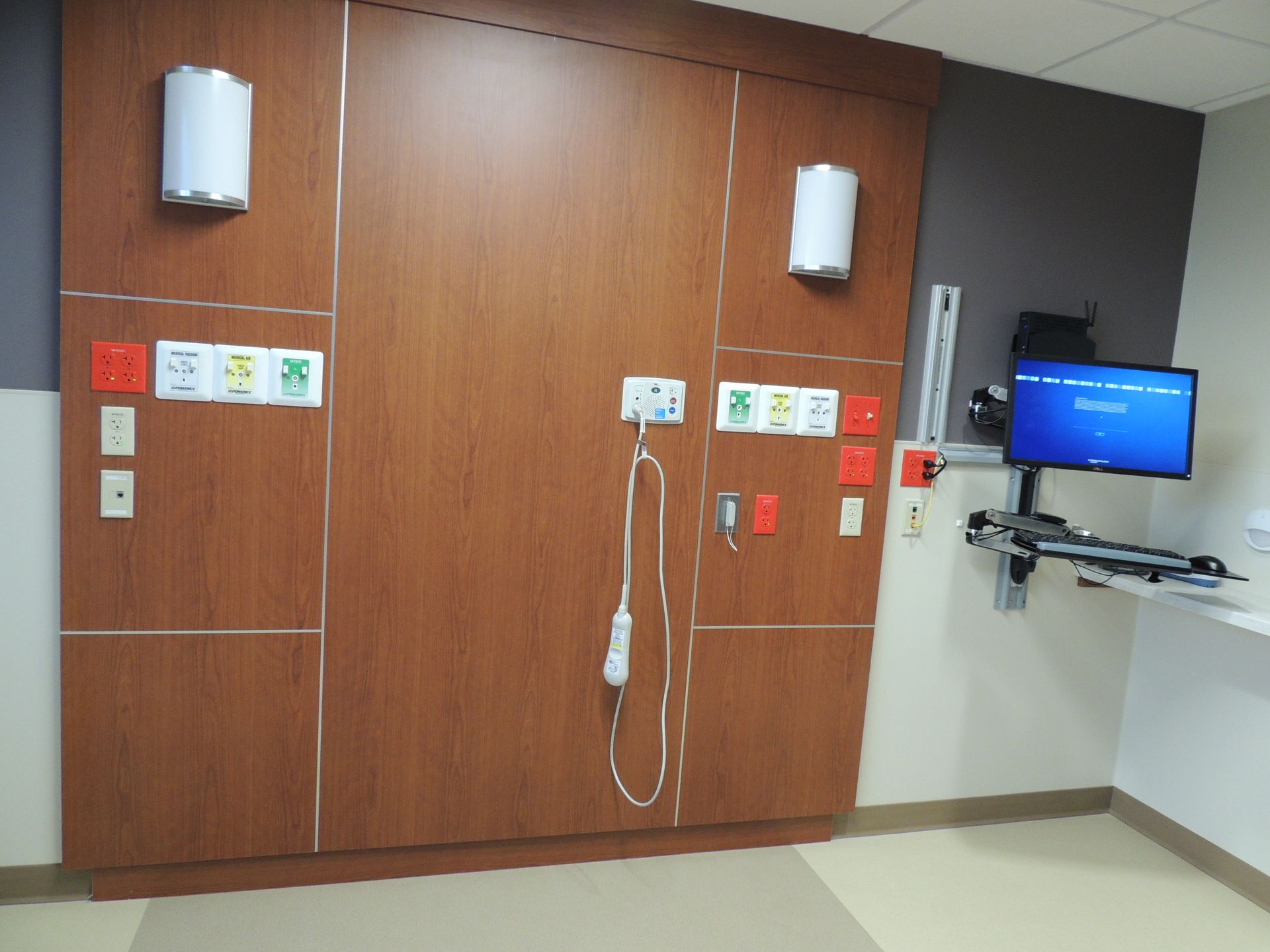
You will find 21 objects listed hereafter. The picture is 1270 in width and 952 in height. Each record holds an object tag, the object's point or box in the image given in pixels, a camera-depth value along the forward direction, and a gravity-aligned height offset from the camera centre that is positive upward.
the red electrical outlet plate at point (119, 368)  2.08 -0.01
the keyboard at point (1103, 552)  2.43 -0.34
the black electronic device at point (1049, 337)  2.82 +0.32
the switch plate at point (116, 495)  2.12 -0.33
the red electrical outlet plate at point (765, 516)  2.61 -0.32
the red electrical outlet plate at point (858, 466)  2.68 -0.15
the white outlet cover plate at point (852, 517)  2.70 -0.32
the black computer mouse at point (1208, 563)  2.56 -0.36
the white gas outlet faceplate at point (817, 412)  2.61 +0.01
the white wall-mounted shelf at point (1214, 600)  2.36 -0.47
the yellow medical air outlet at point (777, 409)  2.57 +0.01
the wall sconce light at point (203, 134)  1.97 +0.55
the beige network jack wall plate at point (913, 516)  2.81 -0.31
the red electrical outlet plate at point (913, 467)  2.78 -0.15
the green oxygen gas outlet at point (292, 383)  2.19 -0.02
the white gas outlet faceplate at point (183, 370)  2.11 -0.01
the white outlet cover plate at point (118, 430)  2.10 -0.17
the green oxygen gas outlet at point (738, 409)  2.54 +0.00
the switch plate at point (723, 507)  2.58 -0.30
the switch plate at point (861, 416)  2.66 +0.01
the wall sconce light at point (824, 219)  2.46 +0.57
